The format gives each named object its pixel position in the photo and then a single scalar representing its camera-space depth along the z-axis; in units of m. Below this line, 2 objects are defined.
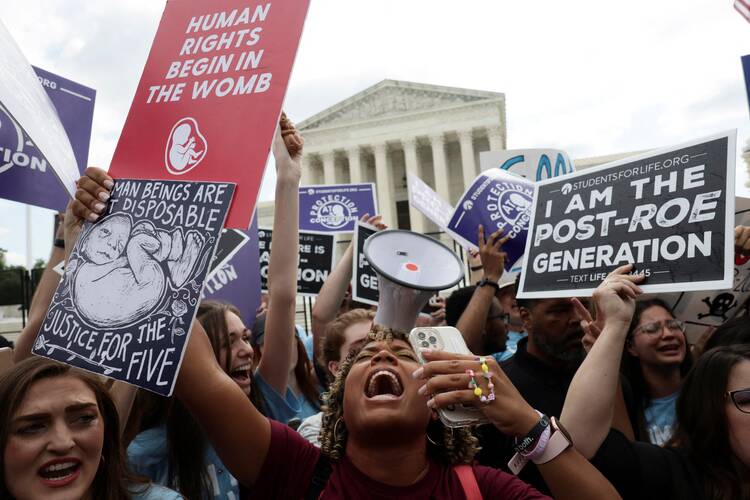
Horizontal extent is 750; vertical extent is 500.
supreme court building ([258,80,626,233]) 42.88
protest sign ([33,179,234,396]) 1.74
